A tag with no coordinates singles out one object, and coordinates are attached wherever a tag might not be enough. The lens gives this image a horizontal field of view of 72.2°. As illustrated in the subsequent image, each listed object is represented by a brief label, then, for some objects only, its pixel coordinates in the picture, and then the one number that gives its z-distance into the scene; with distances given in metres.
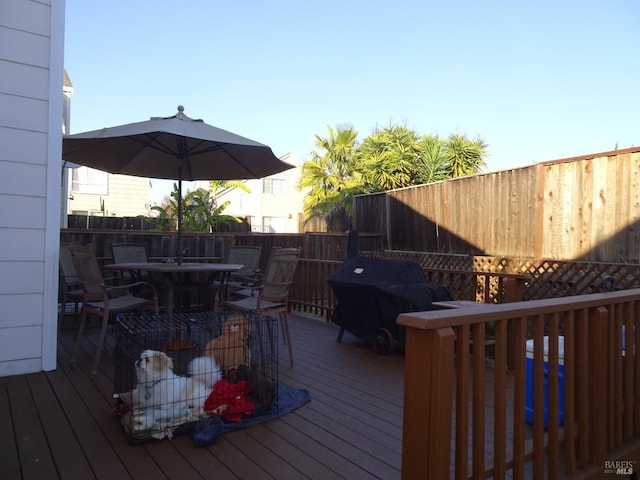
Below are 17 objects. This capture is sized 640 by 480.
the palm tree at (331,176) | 13.55
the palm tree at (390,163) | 13.60
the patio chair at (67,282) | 4.06
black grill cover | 3.91
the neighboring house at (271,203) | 20.67
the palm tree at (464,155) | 13.41
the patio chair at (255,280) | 3.70
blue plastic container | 2.44
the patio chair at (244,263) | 4.86
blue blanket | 2.18
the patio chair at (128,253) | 4.88
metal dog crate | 2.23
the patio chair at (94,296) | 3.30
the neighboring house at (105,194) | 14.61
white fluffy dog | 2.23
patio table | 3.54
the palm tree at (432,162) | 13.59
